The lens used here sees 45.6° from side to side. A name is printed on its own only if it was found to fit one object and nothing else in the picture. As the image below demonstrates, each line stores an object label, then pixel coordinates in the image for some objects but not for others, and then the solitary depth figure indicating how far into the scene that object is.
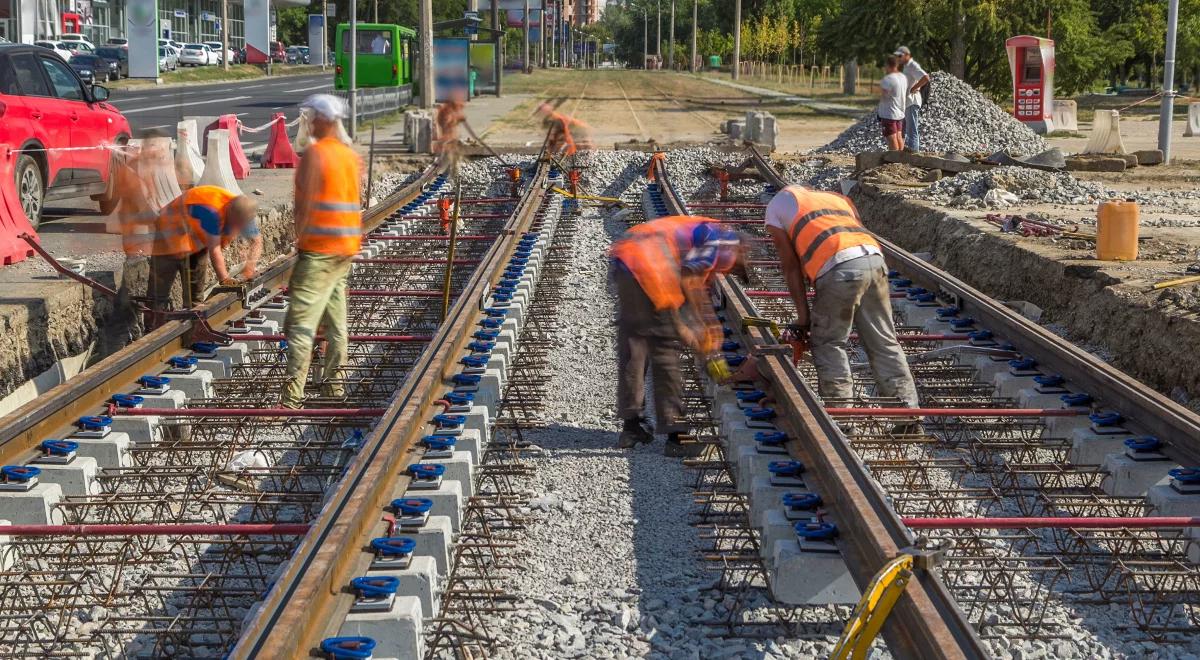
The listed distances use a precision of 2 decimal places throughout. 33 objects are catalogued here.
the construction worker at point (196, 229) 9.20
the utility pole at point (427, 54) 29.95
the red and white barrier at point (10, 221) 11.58
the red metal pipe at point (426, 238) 14.84
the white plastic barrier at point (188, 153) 10.05
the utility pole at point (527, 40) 83.50
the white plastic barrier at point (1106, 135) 23.03
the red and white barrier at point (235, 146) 18.69
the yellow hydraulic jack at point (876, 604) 4.21
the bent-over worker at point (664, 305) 7.07
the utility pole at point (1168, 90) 20.69
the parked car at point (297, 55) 96.12
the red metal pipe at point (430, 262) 12.94
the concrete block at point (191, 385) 7.82
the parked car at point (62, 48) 52.94
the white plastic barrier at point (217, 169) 16.02
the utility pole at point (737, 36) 82.25
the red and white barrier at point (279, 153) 21.38
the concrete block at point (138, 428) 6.99
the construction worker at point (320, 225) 7.86
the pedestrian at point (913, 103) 21.92
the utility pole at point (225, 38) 69.26
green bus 41.47
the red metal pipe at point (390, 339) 9.09
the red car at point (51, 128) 13.66
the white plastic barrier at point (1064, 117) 31.59
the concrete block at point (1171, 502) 5.74
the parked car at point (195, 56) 74.00
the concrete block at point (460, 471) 6.11
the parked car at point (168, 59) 65.50
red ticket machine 29.19
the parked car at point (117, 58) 56.63
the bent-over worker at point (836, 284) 7.41
